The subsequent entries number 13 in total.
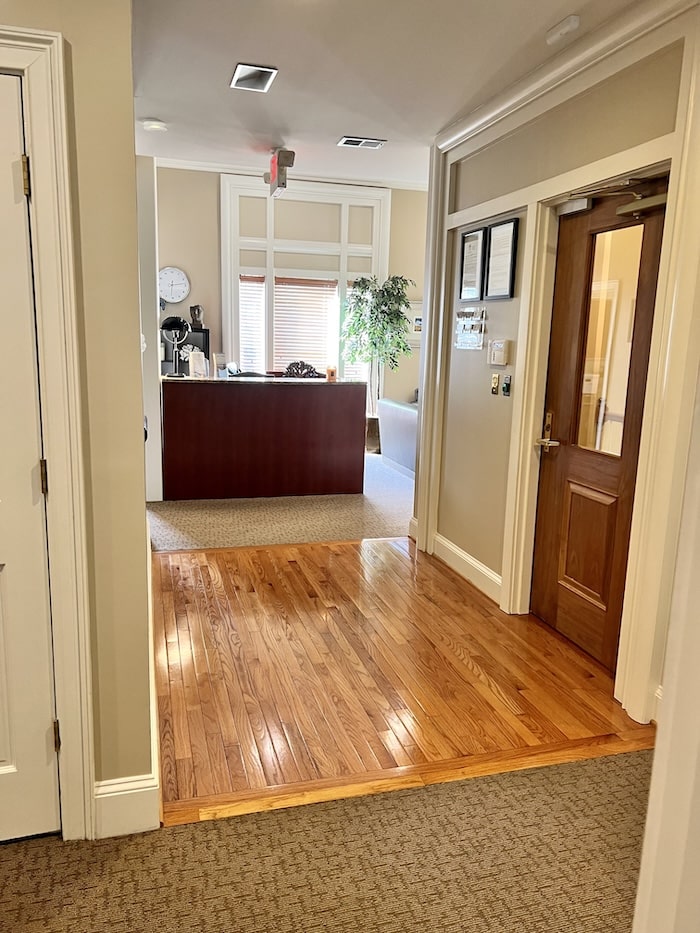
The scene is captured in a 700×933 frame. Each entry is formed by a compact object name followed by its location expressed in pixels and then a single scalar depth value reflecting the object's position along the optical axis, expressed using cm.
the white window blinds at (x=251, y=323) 809
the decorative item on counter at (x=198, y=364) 659
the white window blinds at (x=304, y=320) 824
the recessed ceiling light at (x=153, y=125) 429
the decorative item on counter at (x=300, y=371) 665
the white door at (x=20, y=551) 168
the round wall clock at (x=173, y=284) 778
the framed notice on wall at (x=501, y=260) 355
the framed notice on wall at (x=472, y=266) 387
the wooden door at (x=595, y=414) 285
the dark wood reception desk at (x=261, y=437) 567
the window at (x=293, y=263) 795
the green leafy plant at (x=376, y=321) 793
